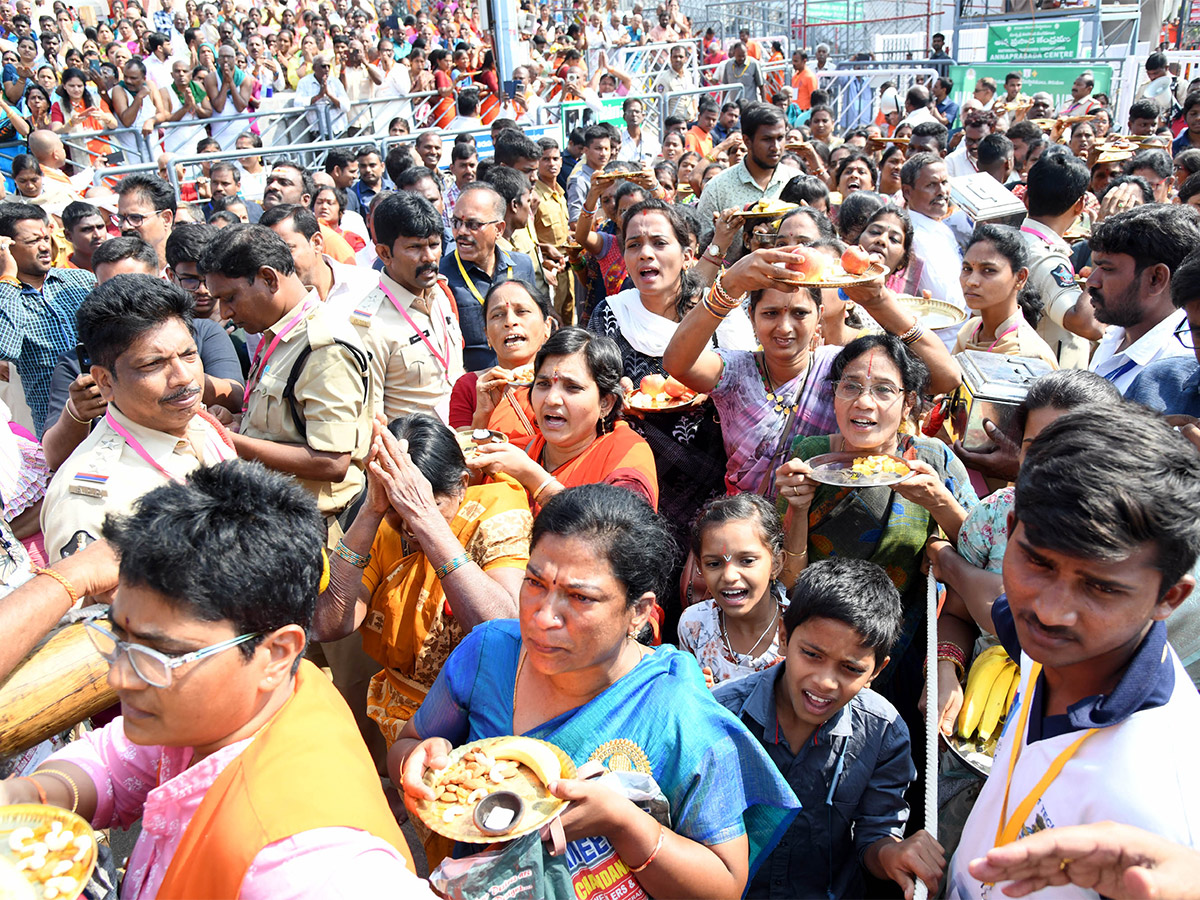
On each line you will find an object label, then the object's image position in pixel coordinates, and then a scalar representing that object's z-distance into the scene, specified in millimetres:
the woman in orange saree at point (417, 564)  2613
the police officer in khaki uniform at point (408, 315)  4309
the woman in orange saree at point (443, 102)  12922
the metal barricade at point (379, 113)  12688
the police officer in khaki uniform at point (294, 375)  3527
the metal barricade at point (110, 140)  10828
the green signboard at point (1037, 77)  13766
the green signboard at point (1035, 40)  15836
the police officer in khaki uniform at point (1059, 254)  4637
